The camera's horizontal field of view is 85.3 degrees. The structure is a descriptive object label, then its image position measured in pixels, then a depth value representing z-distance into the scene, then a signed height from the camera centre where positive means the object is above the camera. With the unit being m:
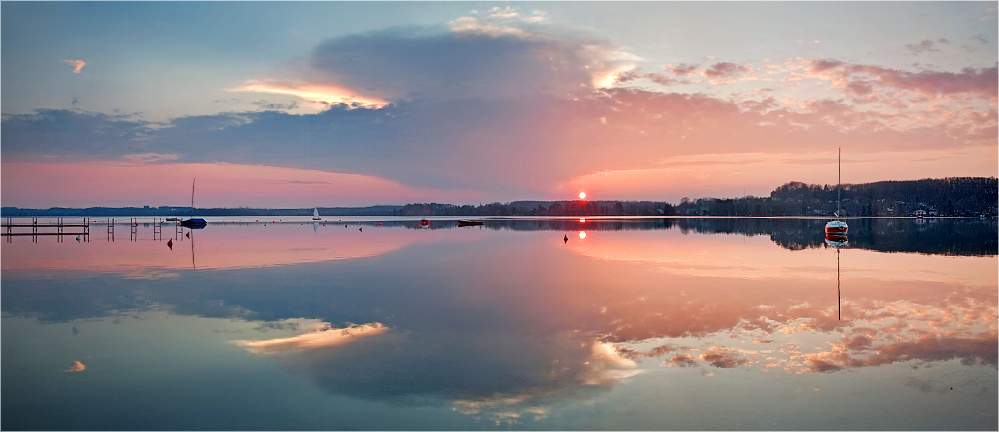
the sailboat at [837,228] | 48.09 -1.38
